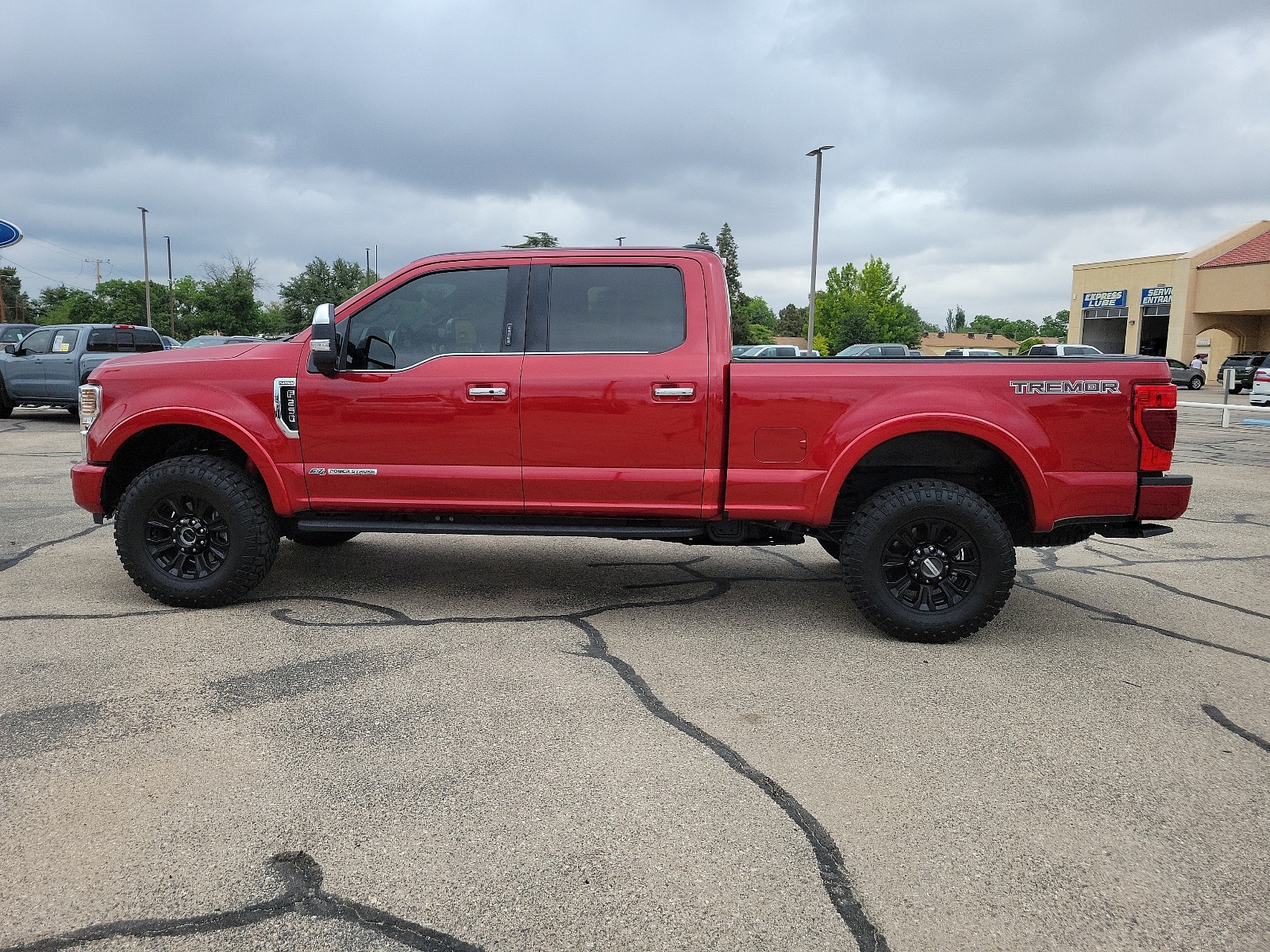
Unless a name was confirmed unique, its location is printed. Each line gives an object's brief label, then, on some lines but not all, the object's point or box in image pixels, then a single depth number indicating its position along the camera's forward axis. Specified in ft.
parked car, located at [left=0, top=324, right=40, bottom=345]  89.46
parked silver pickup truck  51.39
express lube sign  146.82
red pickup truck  14.58
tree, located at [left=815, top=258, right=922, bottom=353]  188.85
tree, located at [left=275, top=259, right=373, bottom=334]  205.36
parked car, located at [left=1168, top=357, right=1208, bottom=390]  119.34
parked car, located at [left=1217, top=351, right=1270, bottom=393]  108.88
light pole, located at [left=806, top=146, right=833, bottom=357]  96.22
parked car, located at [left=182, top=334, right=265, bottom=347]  72.33
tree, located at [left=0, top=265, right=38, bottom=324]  287.89
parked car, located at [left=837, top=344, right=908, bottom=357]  63.33
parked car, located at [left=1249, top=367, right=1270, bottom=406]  71.26
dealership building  127.24
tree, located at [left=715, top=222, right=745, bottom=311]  302.86
